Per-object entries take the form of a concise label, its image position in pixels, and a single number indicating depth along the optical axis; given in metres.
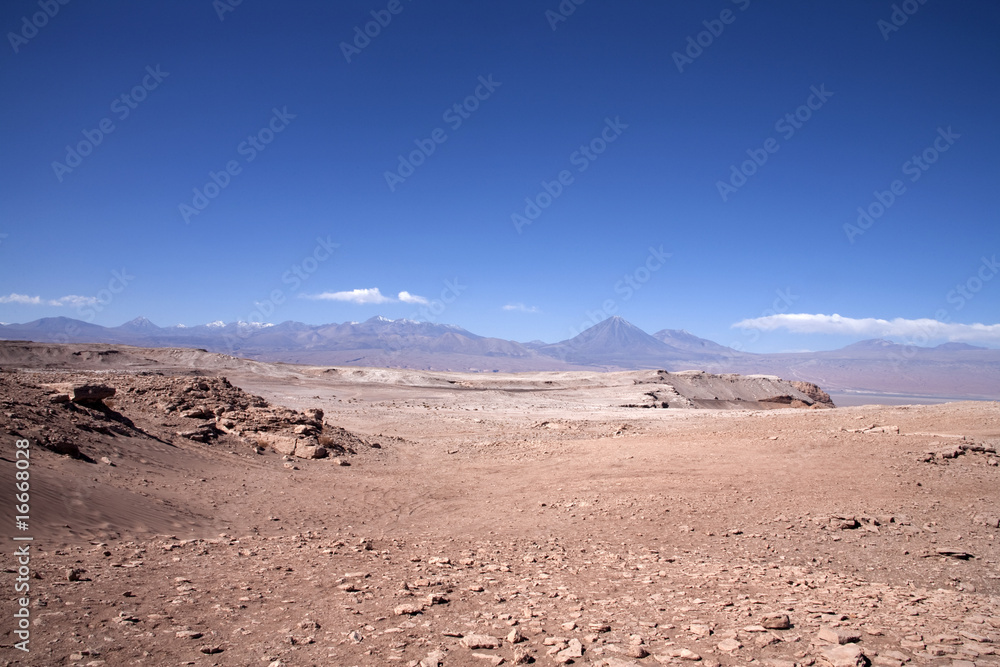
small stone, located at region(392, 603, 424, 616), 4.94
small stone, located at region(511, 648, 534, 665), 4.08
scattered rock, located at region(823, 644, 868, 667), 3.82
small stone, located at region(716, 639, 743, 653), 4.16
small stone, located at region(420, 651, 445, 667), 4.04
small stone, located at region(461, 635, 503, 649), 4.32
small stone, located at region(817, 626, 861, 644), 4.19
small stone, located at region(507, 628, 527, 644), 4.38
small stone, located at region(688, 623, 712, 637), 4.47
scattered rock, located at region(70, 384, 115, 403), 12.13
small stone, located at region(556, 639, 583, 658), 4.12
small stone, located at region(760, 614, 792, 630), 4.50
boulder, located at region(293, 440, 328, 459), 14.30
